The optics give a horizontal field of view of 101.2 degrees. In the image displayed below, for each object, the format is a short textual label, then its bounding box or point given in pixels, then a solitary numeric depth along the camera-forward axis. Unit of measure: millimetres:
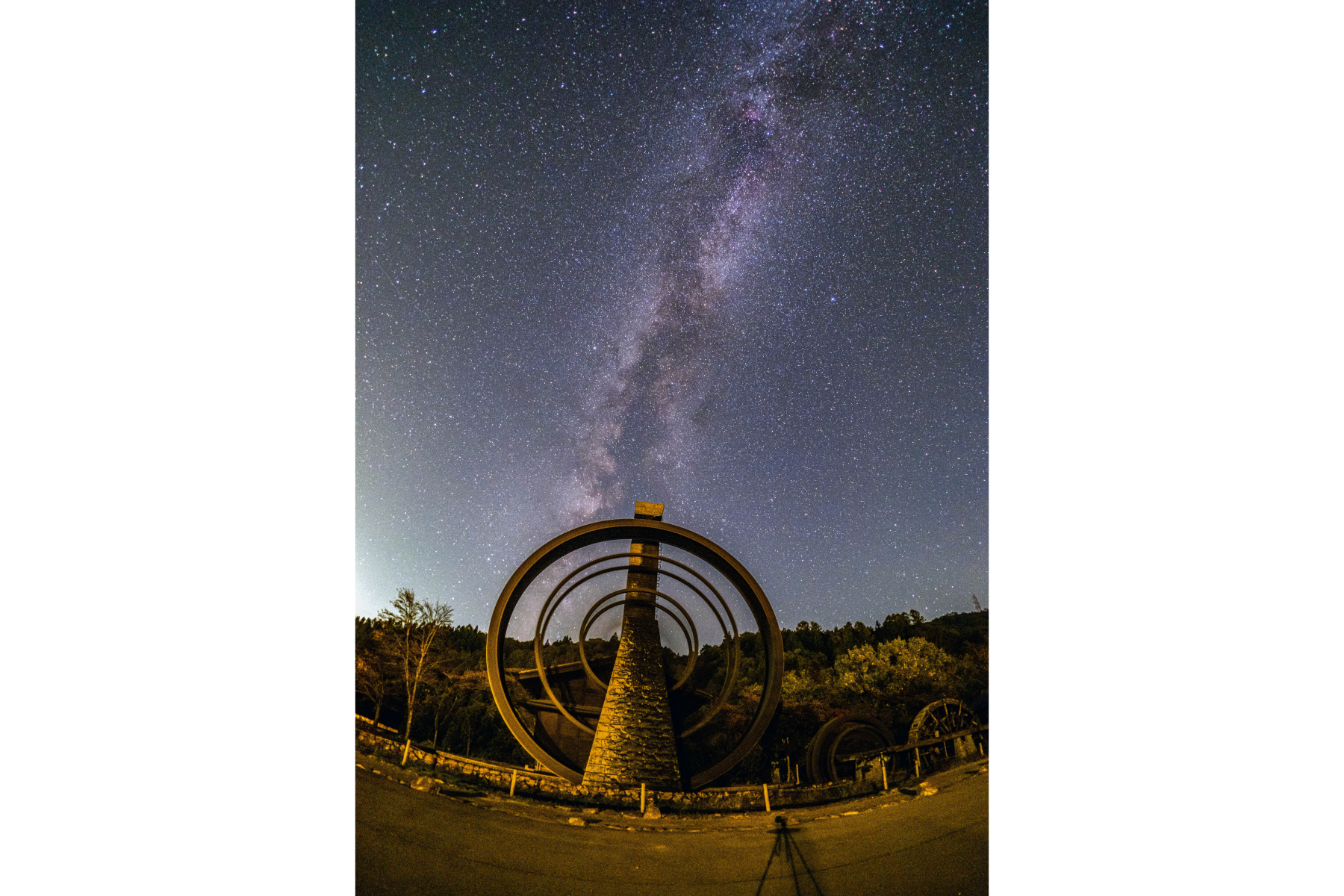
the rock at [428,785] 12163
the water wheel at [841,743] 15004
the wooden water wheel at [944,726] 15664
